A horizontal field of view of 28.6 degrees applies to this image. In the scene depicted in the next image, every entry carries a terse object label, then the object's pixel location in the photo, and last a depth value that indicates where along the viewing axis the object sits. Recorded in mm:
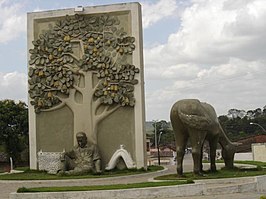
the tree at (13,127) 35688
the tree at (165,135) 67288
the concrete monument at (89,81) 21906
